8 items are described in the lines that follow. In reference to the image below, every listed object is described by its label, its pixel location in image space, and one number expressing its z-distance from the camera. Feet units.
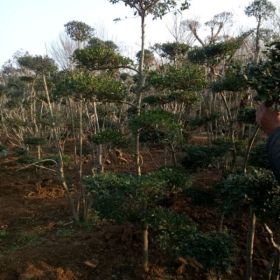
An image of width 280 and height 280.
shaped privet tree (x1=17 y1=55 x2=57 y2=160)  24.34
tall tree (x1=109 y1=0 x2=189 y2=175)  11.86
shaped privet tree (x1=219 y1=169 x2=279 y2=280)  7.93
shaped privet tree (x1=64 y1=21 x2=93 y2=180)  26.04
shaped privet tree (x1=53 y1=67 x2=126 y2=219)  10.84
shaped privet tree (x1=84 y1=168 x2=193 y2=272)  9.62
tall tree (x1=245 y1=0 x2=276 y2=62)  30.15
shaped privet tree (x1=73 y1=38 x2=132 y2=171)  11.45
